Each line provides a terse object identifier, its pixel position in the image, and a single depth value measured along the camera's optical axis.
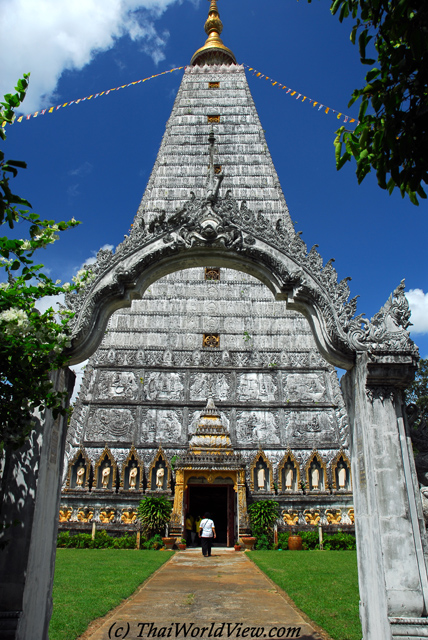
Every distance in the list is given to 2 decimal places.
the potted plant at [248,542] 16.14
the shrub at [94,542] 16.23
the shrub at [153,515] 16.94
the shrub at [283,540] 16.71
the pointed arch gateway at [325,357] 4.72
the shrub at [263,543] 16.42
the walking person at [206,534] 13.57
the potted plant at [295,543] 16.25
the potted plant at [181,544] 16.02
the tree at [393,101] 3.36
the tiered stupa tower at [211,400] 18.86
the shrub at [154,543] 16.23
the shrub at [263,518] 17.06
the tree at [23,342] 3.92
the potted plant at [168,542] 15.92
